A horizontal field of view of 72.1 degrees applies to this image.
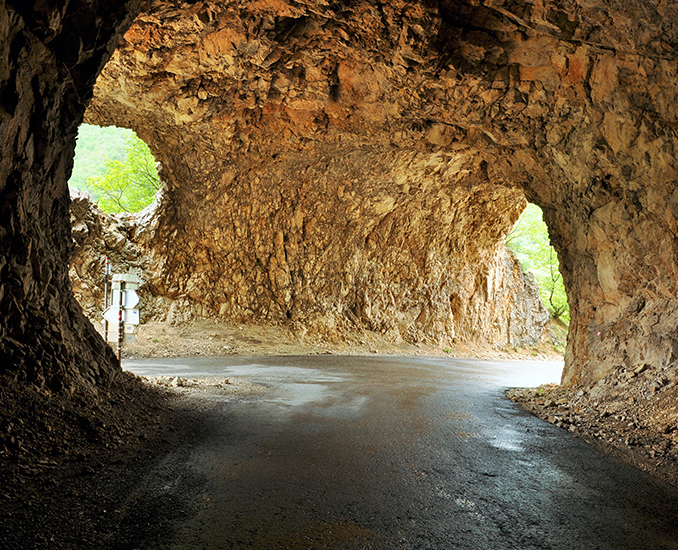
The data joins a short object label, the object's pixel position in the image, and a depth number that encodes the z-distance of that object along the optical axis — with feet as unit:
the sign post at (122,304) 32.91
